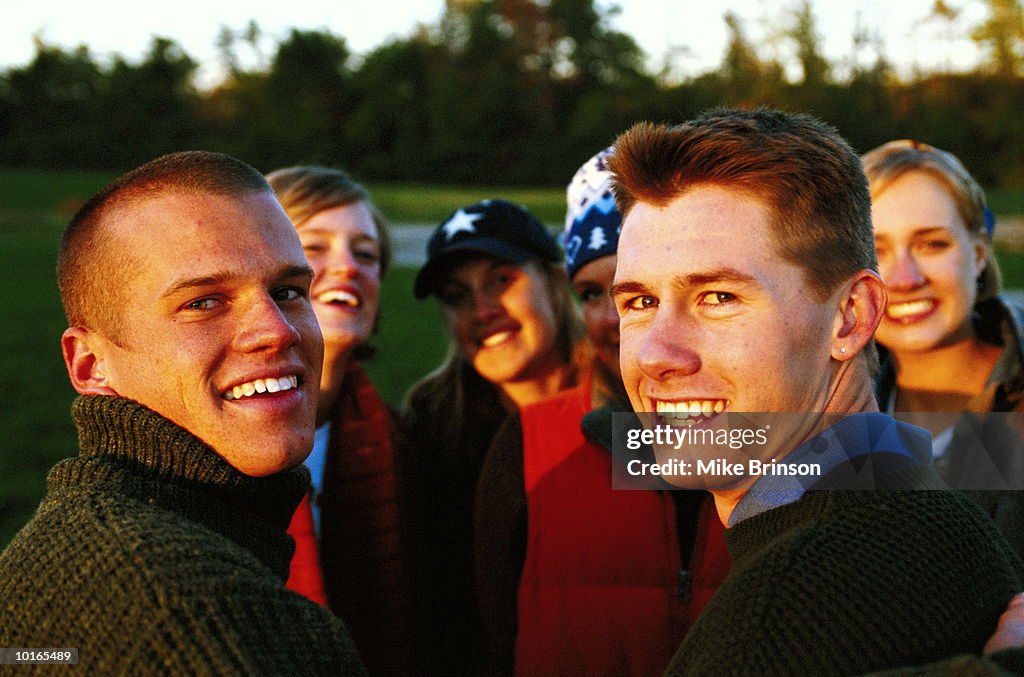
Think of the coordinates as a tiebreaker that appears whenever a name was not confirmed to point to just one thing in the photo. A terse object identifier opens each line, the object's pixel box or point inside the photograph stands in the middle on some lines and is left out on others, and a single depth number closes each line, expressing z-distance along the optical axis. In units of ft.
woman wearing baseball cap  3.50
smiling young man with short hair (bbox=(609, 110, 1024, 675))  1.57
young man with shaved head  1.63
